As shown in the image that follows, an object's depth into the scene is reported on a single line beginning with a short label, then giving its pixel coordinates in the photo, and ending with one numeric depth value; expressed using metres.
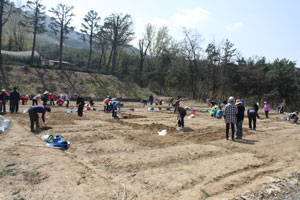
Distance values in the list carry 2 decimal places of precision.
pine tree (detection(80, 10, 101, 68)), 41.97
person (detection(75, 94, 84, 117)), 14.96
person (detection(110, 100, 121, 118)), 15.64
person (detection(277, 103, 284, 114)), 25.59
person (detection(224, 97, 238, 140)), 9.80
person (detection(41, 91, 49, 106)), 16.04
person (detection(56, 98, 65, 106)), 21.64
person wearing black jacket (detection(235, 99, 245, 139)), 10.39
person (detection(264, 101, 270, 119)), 19.92
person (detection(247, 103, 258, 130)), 12.99
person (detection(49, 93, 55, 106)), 21.03
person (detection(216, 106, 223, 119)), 17.94
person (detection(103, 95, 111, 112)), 18.03
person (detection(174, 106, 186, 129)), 12.11
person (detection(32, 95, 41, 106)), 17.14
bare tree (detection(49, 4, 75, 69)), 38.19
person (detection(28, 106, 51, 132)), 9.81
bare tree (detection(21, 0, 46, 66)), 36.31
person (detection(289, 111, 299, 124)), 17.67
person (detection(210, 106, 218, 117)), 18.84
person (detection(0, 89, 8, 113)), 14.71
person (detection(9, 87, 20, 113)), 14.77
